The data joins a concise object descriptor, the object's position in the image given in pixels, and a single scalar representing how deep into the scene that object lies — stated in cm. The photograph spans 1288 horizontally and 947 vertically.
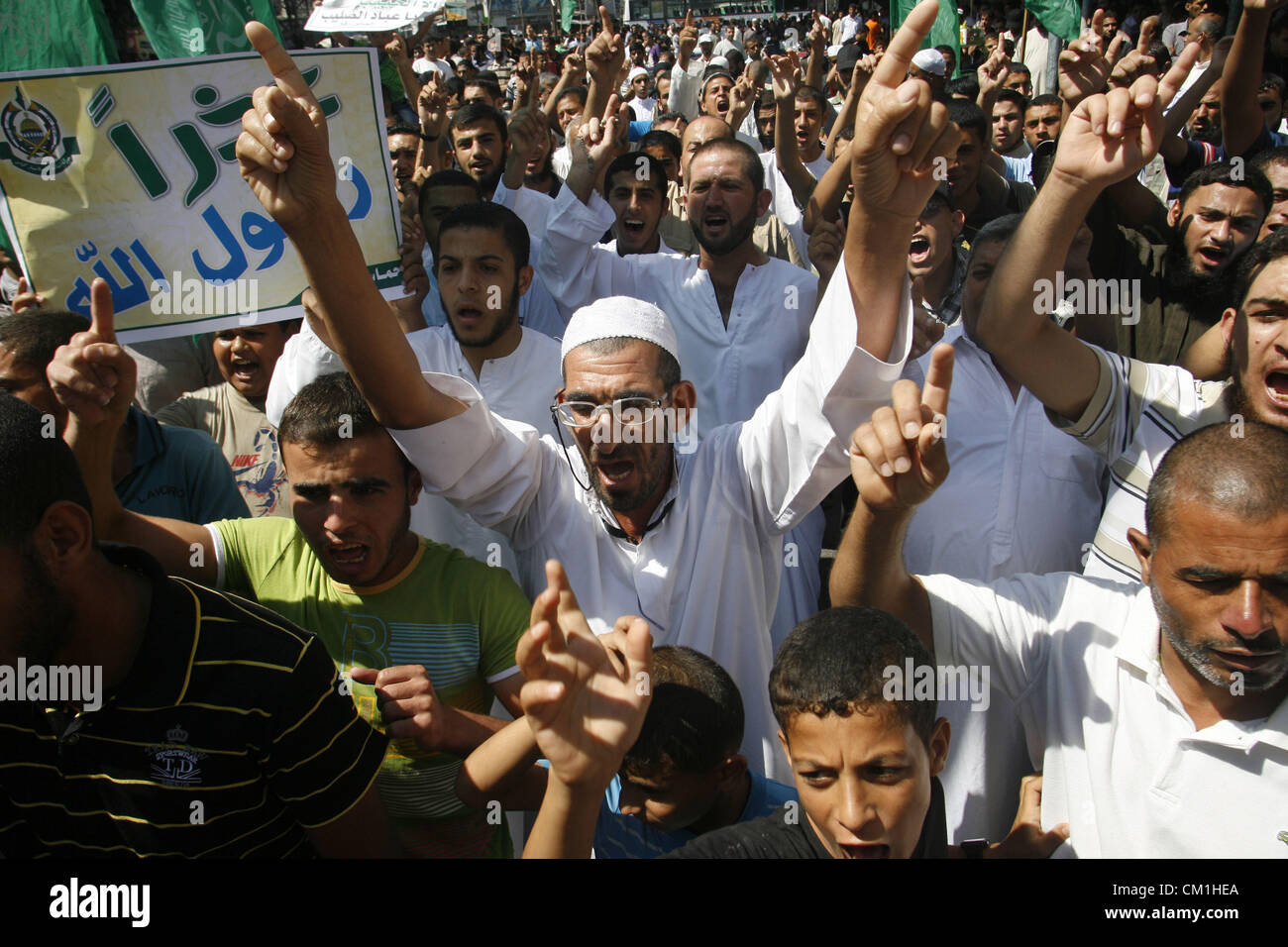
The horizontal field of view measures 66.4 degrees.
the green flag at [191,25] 350
